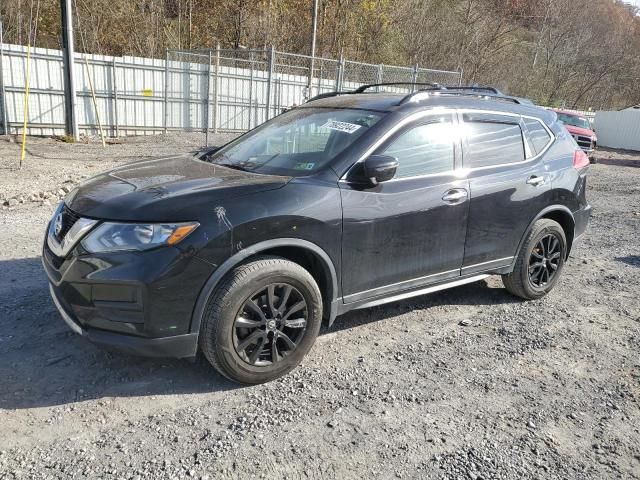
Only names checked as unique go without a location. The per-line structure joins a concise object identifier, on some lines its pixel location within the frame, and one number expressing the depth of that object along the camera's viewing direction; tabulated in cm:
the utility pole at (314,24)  2175
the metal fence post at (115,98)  1589
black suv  291
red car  1811
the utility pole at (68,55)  1270
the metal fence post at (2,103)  1396
